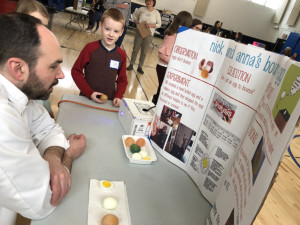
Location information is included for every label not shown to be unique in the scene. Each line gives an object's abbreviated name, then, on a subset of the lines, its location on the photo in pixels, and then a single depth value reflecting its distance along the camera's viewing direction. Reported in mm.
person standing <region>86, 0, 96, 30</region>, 7675
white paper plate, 925
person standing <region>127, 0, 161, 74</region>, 4573
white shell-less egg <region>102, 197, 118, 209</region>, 676
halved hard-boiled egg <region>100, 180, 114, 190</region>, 748
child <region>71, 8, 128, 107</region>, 1676
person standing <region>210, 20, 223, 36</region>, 9770
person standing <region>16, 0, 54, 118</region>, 1460
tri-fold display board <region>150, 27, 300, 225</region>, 446
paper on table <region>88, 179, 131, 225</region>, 648
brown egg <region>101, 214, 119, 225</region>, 614
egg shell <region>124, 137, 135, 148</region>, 1007
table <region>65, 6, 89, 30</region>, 7402
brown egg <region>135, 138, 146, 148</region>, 1030
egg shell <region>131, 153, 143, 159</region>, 932
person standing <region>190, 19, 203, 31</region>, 3322
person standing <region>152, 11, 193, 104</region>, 3043
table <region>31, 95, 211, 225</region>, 678
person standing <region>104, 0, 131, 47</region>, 4332
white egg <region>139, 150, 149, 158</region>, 956
